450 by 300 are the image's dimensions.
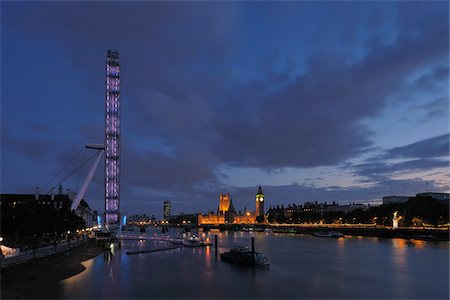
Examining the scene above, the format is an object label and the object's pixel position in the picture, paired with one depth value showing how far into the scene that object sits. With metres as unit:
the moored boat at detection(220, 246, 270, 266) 54.31
